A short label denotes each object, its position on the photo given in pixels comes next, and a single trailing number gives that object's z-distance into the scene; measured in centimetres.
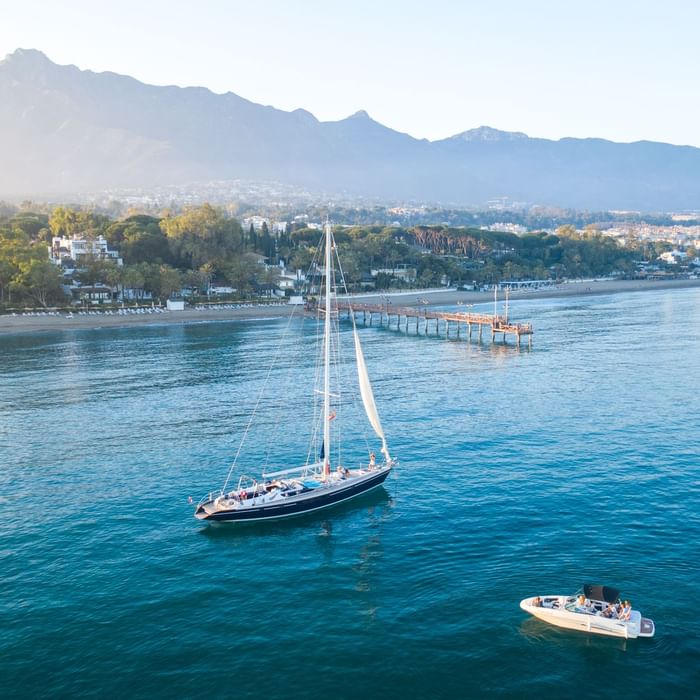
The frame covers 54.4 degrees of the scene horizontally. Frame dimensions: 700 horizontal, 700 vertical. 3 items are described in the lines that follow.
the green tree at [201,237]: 15362
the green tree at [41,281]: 12019
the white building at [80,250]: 14269
